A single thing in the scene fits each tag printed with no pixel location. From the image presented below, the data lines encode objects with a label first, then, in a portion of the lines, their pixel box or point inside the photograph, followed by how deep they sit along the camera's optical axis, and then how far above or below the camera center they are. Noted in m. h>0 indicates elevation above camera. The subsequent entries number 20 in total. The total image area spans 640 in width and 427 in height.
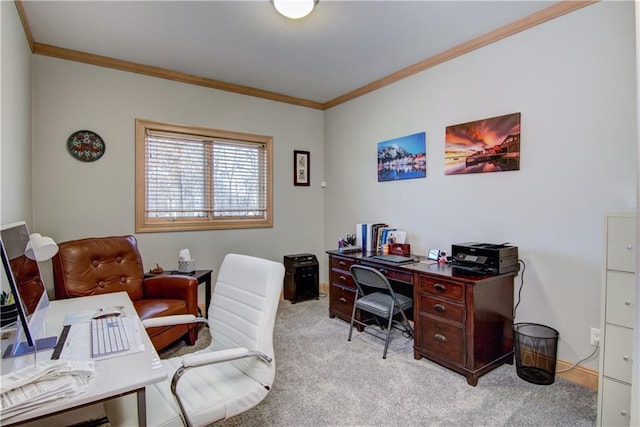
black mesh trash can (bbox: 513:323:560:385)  2.35 -1.07
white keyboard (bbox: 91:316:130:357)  1.27 -0.55
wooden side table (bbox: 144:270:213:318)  3.29 -0.70
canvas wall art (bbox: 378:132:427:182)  3.41 +0.54
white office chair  1.31 -0.73
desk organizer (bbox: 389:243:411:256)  3.32 -0.43
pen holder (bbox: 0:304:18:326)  1.32 -0.44
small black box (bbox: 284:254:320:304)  4.23 -0.93
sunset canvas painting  2.66 +0.54
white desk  0.92 -0.56
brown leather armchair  2.63 -0.65
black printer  2.45 -0.39
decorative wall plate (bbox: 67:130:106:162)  3.18 +0.60
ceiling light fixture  2.23 +1.38
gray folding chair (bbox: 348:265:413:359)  2.73 -0.83
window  3.57 +0.34
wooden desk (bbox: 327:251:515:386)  2.33 -0.83
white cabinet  1.74 -0.62
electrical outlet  2.25 -0.88
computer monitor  1.16 -0.34
